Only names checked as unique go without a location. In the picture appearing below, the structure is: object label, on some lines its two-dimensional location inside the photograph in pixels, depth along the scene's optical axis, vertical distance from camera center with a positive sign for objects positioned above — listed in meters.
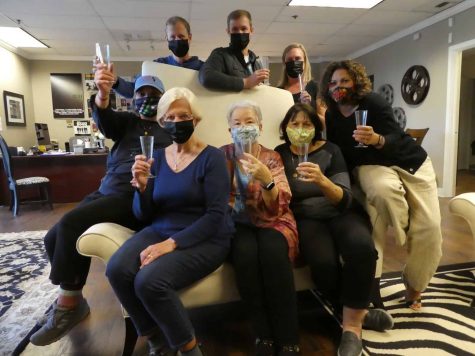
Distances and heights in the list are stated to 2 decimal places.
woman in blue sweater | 1.24 -0.39
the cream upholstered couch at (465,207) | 1.79 -0.41
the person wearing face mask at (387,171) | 1.60 -0.20
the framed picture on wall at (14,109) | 5.88 +0.55
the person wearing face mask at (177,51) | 2.05 +0.54
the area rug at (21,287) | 1.74 -0.96
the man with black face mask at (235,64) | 2.01 +0.44
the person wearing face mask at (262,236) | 1.35 -0.43
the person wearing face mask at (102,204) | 1.49 -0.32
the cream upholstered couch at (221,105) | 1.97 +0.17
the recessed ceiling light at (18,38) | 5.29 +1.67
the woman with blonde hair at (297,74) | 2.21 +0.39
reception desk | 4.92 -0.48
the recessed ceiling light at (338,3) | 4.42 +1.66
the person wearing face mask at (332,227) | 1.41 -0.42
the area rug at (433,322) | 1.52 -0.95
